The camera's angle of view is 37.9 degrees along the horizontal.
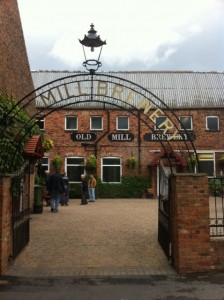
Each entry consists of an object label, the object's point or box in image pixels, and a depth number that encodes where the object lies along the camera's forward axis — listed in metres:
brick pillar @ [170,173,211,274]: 5.81
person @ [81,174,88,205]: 16.69
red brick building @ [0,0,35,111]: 10.24
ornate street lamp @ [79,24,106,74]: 6.60
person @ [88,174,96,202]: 17.94
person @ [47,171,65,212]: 13.06
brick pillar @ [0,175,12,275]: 5.78
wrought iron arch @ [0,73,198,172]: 6.65
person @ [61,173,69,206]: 16.09
